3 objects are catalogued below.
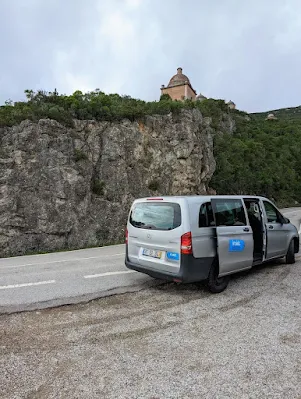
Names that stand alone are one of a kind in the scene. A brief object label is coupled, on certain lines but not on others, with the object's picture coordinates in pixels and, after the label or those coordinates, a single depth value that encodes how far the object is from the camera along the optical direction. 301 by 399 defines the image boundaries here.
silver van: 4.84
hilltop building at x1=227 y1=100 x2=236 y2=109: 69.79
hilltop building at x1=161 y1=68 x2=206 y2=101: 54.42
